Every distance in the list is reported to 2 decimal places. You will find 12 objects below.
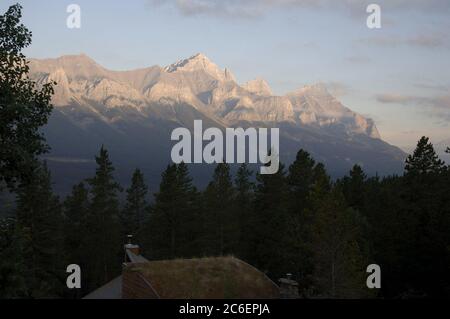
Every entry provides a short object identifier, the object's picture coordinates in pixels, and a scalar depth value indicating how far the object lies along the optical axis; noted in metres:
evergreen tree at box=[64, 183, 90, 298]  59.00
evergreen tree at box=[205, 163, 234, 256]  53.84
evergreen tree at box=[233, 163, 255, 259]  50.20
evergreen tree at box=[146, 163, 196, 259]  53.08
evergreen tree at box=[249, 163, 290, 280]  46.34
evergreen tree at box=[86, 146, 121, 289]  56.69
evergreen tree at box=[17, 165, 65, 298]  43.97
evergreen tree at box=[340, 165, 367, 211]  59.81
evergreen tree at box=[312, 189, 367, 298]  33.31
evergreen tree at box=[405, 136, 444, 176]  45.94
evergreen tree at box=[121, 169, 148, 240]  68.88
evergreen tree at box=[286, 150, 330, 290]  40.41
